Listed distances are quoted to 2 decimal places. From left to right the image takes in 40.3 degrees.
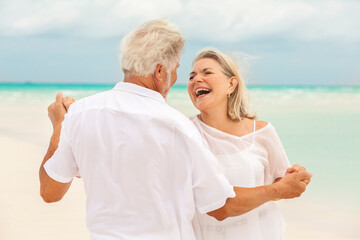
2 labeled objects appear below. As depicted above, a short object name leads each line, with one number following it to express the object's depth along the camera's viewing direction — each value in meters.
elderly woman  2.73
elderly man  2.00
